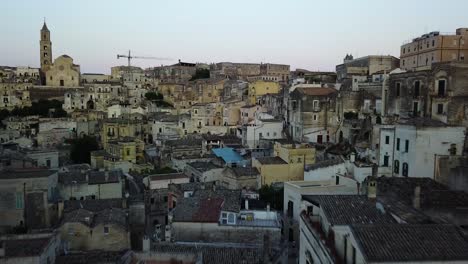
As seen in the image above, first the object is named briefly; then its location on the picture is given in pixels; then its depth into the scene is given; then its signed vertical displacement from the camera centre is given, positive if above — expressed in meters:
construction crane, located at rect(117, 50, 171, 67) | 121.24 +12.13
